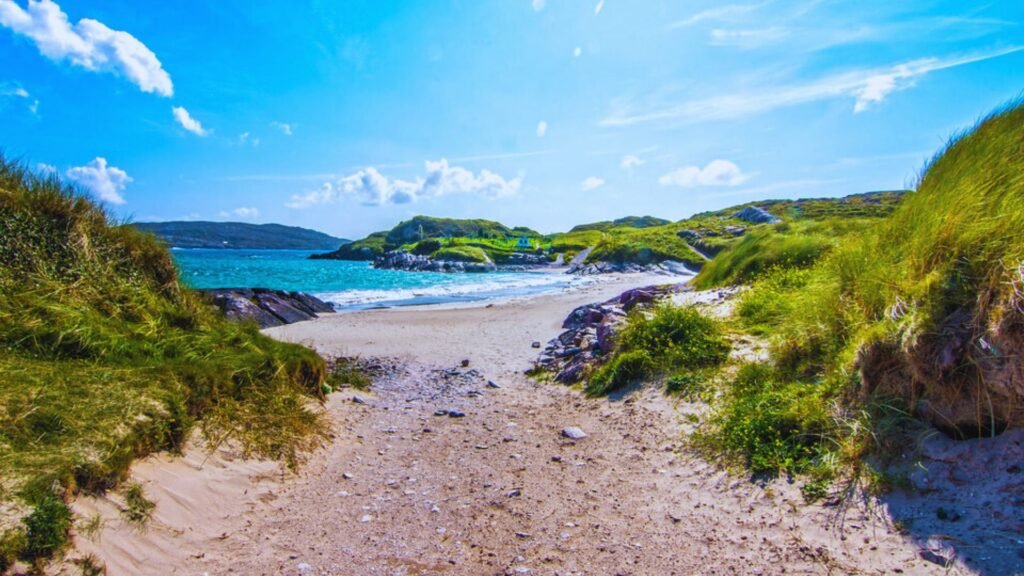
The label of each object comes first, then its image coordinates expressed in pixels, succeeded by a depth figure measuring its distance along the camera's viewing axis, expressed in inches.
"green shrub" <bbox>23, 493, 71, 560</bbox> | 128.6
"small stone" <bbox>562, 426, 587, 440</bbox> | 288.4
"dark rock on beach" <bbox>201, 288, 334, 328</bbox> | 809.5
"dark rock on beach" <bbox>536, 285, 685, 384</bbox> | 422.1
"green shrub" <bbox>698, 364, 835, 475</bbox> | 196.5
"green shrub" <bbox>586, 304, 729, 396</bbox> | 339.3
